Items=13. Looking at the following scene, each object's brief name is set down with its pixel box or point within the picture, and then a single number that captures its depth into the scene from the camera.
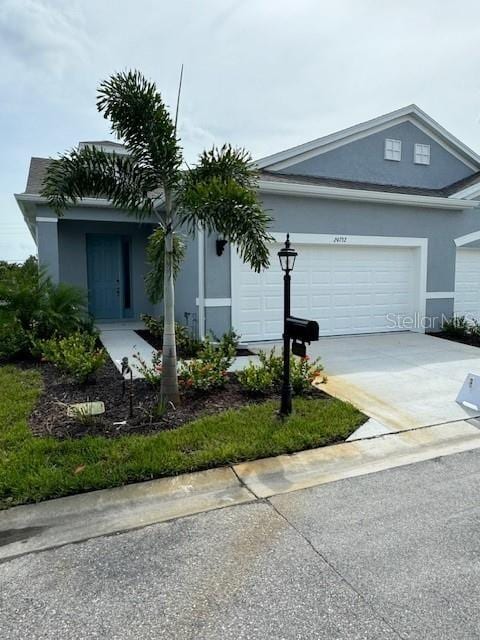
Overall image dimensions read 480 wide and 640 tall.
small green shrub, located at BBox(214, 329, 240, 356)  7.77
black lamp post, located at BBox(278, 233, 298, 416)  4.85
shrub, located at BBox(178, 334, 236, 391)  5.70
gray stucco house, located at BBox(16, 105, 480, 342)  9.22
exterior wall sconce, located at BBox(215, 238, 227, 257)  8.62
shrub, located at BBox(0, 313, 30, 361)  7.84
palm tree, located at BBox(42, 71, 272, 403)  4.82
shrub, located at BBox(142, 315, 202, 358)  8.40
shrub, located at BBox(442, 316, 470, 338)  10.55
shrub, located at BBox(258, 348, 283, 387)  6.01
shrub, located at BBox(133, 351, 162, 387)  5.82
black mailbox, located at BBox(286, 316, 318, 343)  4.49
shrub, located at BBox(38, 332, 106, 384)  6.18
